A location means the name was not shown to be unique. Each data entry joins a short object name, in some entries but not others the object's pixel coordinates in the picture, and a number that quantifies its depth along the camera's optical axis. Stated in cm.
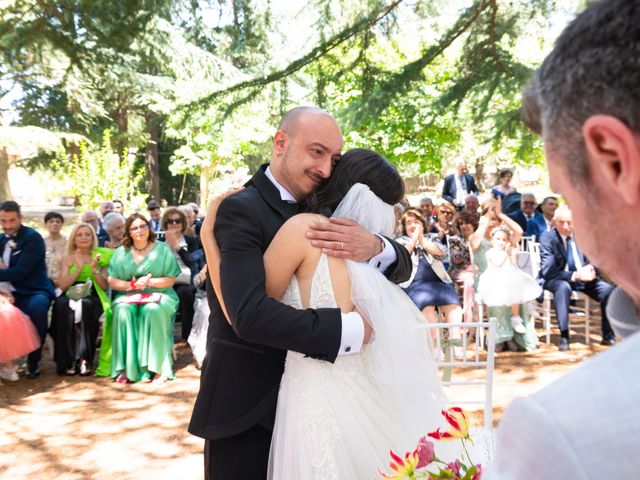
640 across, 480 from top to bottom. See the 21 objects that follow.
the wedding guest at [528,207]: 919
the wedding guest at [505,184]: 998
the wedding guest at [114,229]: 753
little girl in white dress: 689
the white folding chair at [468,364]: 291
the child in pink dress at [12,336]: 589
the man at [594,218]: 45
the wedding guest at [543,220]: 904
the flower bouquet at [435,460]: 110
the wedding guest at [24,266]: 629
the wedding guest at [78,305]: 639
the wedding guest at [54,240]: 719
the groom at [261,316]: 168
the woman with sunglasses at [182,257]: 723
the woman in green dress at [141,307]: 619
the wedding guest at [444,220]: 753
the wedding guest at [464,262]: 704
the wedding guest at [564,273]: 707
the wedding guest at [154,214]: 966
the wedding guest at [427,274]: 632
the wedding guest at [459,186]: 1097
